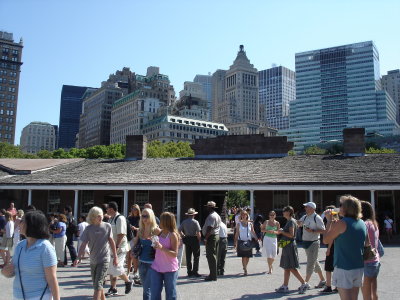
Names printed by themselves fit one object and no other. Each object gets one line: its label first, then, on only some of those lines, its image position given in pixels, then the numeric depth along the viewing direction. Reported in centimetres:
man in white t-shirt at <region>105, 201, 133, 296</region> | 827
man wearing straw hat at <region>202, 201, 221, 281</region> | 973
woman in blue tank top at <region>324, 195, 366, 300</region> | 557
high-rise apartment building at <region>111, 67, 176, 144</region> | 15900
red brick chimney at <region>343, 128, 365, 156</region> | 2453
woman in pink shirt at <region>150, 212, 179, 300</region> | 628
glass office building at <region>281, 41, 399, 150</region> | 17788
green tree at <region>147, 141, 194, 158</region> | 6308
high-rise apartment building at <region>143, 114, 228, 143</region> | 14112
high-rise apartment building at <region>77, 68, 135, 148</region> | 18400
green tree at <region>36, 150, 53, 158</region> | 7390
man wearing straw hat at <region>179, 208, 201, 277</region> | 1024
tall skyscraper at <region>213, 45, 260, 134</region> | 17724
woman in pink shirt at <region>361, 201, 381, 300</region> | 640
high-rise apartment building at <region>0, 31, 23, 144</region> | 13062
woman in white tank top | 1065
